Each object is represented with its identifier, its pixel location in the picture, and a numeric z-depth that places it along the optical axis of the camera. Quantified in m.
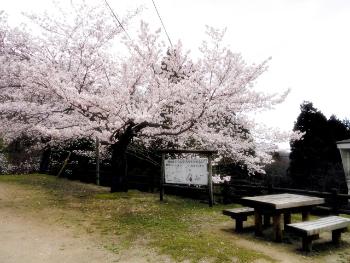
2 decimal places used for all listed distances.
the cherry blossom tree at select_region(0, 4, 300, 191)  9.69
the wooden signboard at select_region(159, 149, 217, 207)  10.26
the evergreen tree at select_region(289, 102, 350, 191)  20.34
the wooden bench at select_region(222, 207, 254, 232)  7.39
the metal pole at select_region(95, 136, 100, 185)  14.96
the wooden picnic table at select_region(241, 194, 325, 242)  6.55
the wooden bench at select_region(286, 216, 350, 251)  5.81
